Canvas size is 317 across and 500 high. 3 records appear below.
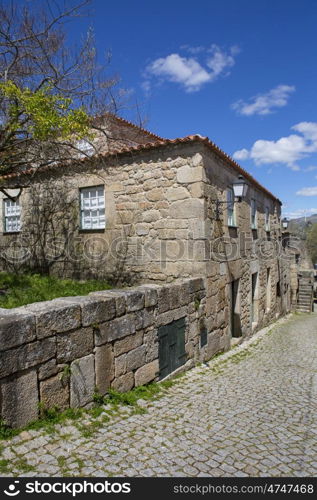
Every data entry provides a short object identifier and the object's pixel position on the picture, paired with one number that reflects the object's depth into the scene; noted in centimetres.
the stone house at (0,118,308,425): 325
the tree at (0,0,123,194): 530
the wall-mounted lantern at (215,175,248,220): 748
